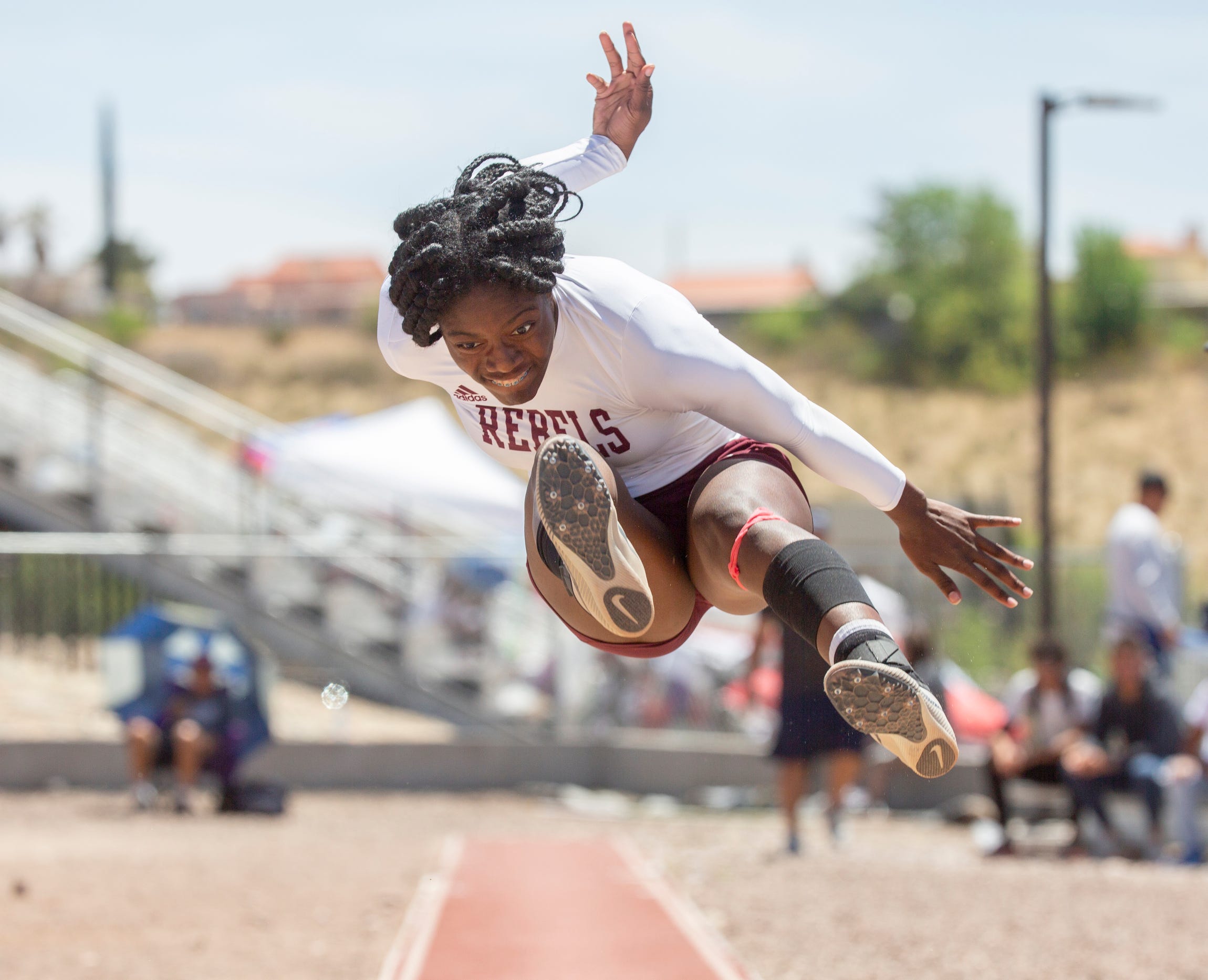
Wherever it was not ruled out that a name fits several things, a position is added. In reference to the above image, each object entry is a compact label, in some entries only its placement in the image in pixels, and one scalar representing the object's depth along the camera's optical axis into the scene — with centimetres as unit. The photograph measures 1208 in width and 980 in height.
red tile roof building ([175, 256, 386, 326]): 7769
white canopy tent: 1446
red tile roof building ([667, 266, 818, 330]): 6838
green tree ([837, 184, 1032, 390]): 4712
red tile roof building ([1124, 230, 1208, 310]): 5503
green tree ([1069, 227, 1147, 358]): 4834
